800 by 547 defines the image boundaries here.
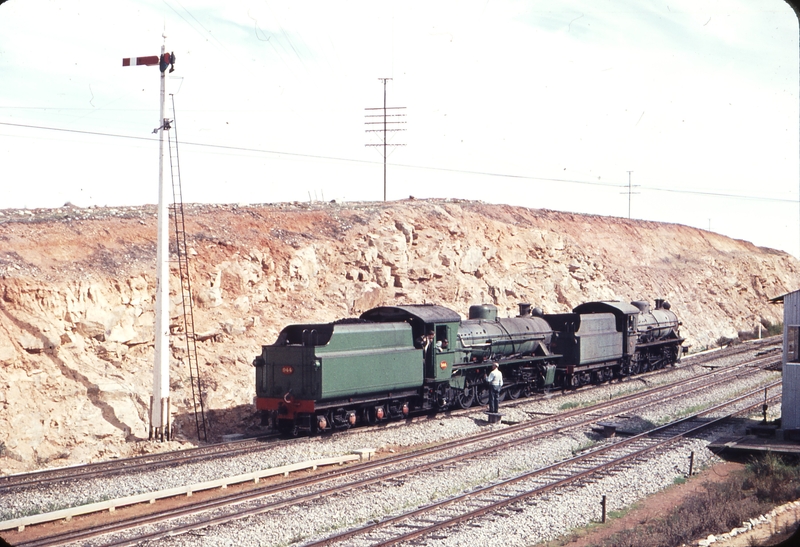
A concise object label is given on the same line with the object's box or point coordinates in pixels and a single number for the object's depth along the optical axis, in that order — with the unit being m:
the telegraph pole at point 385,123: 45.59
